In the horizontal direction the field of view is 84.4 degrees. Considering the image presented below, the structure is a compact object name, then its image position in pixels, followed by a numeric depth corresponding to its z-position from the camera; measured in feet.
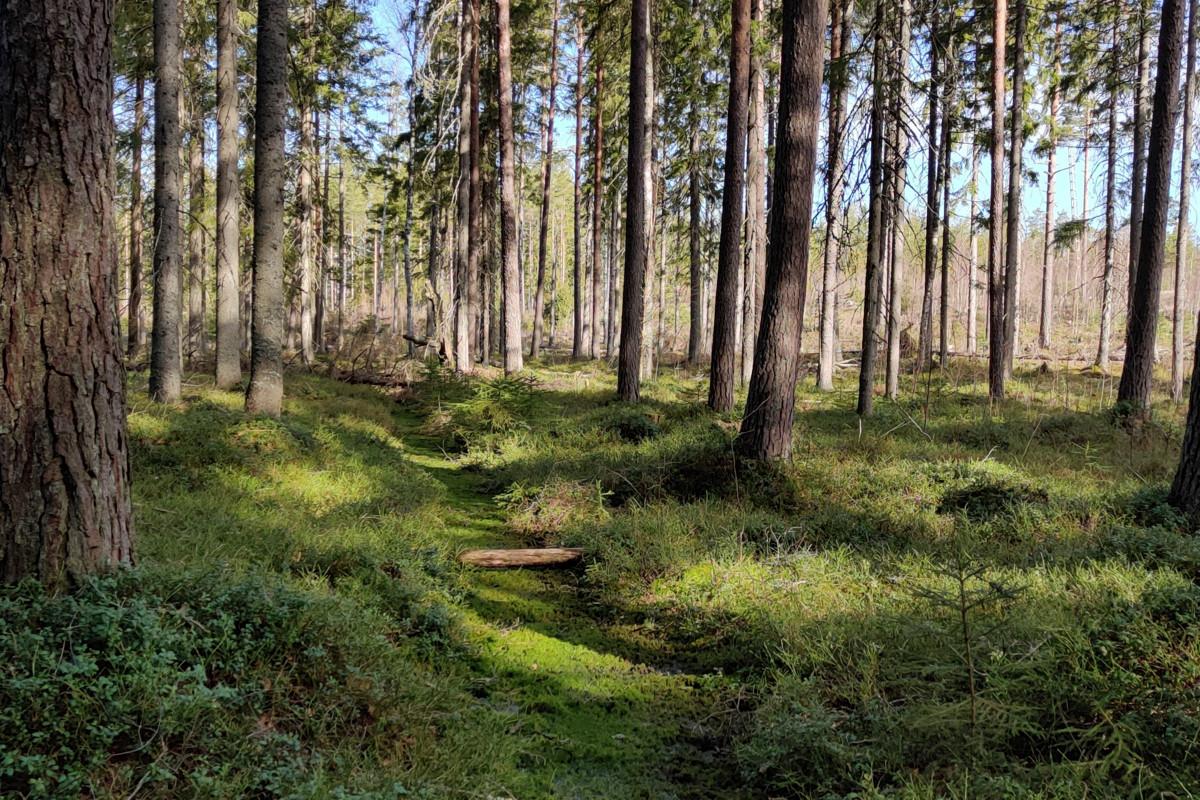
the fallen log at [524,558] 21.63
